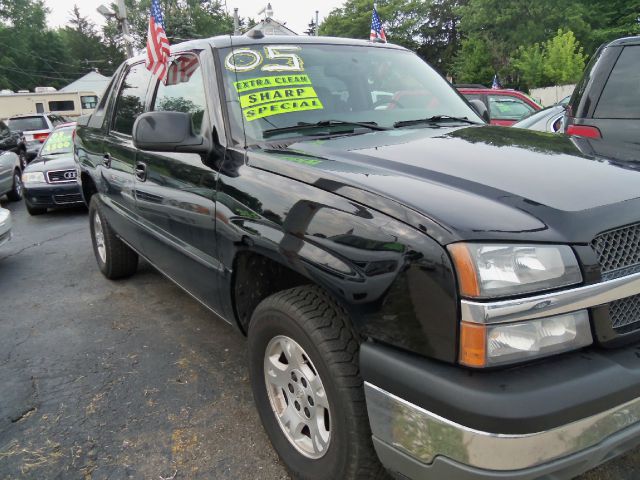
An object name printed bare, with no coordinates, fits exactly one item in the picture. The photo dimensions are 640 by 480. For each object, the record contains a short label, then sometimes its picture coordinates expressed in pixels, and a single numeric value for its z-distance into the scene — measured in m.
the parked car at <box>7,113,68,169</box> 16.09
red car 10.30
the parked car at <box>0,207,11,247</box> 5.66
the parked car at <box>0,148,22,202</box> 9.74
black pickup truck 1.48
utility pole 13.94
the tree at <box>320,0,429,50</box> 50.47
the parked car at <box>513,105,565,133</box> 6.16
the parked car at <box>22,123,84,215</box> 8.52
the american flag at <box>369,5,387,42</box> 10.14
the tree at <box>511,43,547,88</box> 29.22
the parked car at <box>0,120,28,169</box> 10.87
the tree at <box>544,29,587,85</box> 27.89
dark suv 3.94
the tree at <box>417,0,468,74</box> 55.03
